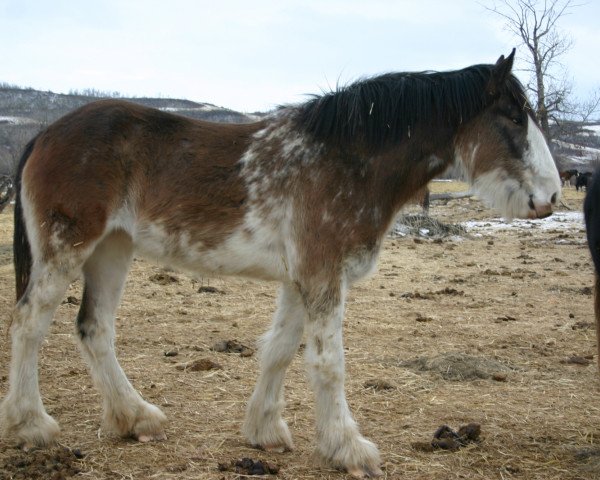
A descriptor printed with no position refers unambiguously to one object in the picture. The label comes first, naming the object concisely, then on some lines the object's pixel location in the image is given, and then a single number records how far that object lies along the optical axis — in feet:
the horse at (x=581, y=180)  131.46
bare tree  107.04
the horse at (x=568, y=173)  142.98
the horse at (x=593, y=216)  13.00
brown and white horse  13.00
